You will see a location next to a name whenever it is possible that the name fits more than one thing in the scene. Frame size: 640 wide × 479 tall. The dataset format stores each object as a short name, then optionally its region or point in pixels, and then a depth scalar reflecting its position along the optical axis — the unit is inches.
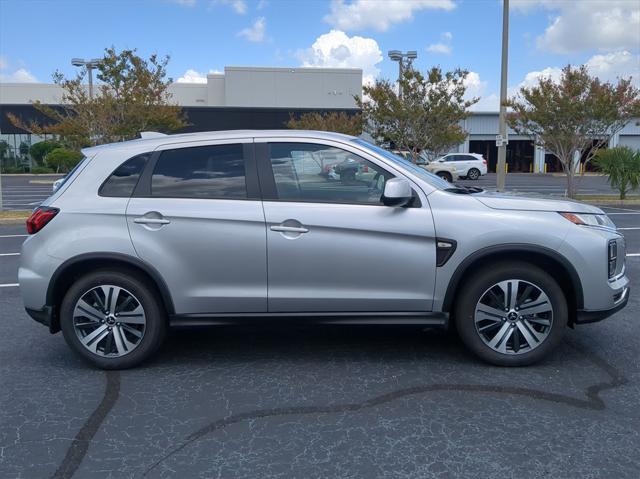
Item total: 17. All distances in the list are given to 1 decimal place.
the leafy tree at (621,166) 784.9
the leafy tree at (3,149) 1836.9
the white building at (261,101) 1817.2
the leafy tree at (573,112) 725.3
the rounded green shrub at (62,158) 1565.0
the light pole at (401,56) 1061.1
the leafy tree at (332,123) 1136.8
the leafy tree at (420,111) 819.4
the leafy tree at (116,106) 756.6
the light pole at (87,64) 1131.3
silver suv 176.1
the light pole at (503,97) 728.3
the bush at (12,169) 1812.7
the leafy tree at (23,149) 1892.2
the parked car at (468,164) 1493.6
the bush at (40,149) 1788.9
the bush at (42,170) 1727.4
